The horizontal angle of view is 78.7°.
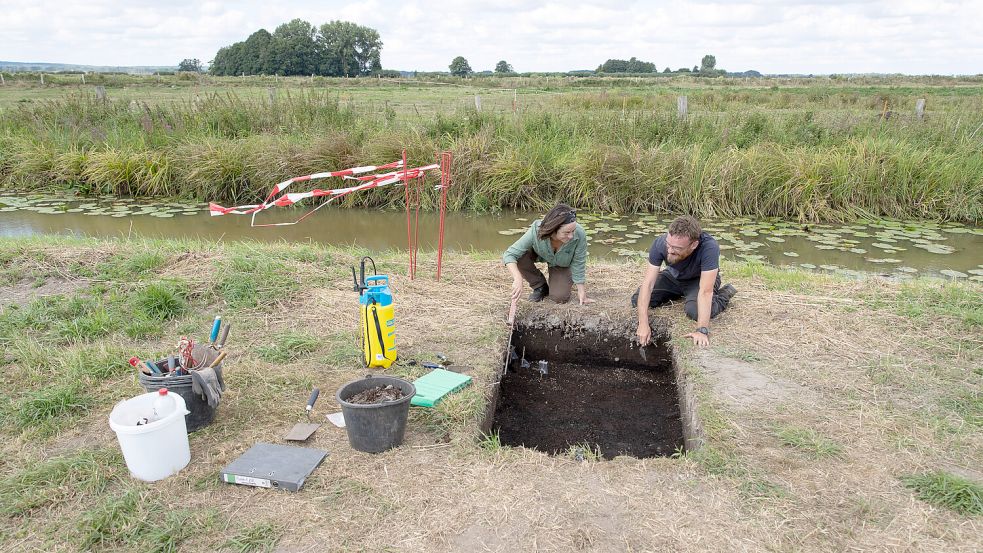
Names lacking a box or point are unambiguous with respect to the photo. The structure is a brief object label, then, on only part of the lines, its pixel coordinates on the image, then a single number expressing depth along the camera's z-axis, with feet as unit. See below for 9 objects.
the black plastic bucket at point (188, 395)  9.87
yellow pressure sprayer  12.28
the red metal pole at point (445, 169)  16.21
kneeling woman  14.30
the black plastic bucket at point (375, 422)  9.49
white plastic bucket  8.67
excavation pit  12.32
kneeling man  13.20
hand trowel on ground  10.14
